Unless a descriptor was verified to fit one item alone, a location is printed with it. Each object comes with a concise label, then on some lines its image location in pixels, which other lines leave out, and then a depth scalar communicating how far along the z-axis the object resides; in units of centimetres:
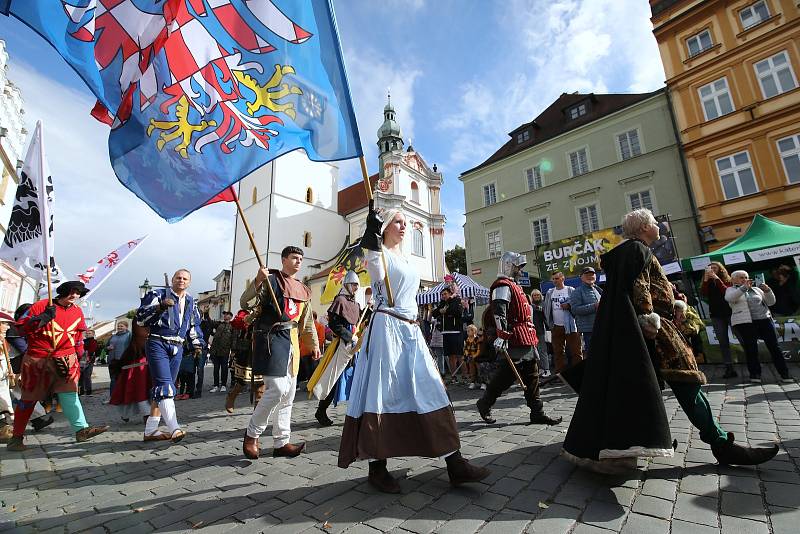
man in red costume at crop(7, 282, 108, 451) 451
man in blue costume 438
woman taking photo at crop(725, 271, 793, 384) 611
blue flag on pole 325
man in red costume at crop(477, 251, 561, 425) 431
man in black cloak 244
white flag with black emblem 499
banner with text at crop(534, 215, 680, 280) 1543
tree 4584
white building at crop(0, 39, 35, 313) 1872
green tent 917
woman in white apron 251
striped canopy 1524
